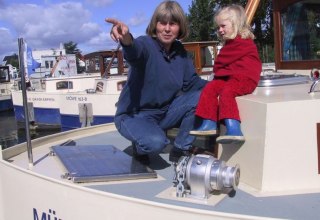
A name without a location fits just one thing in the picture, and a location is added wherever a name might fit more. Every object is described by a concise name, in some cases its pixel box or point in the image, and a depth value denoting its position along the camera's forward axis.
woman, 3.16
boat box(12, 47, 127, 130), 13.66
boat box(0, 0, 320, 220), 2.36
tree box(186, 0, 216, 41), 31.09
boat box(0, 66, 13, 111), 25.69
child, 2.78
